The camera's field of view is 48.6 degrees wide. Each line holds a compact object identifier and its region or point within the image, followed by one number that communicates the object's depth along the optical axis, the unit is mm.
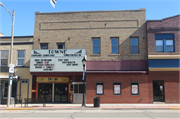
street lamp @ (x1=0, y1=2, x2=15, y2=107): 18953
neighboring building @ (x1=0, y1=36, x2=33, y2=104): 22656
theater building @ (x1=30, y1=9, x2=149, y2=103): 21172
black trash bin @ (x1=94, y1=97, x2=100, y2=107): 18266
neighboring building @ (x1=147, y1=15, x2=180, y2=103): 20406
